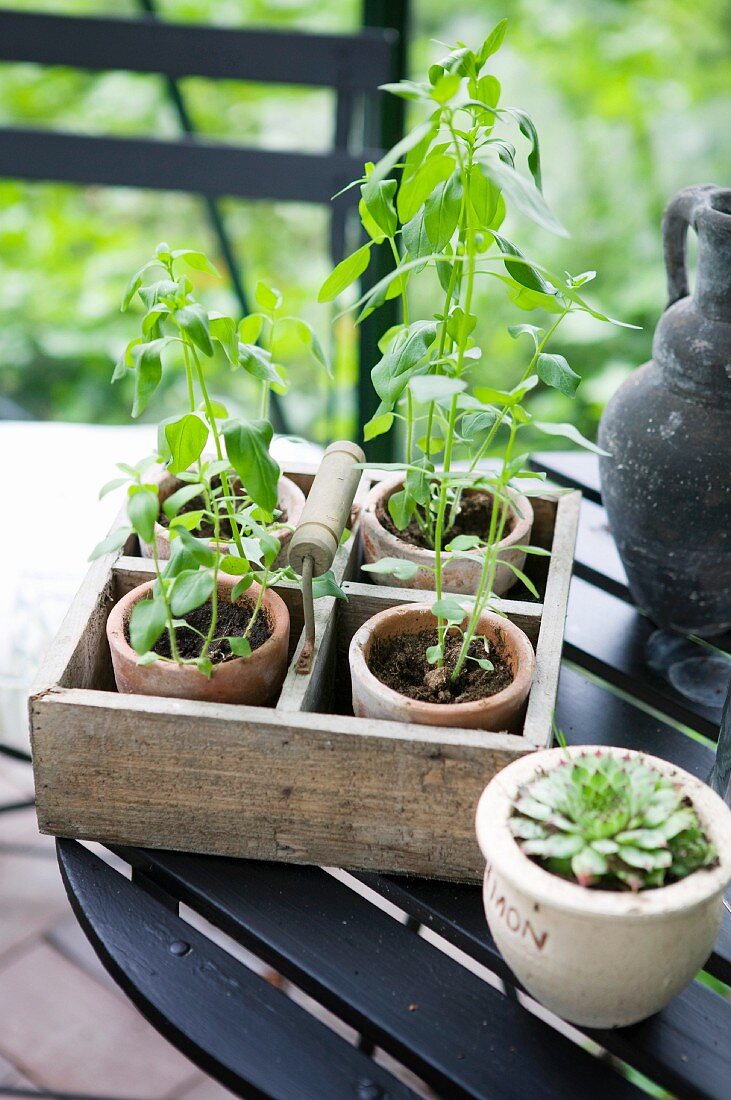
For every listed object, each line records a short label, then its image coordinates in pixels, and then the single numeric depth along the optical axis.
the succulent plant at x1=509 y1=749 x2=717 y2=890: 0.70
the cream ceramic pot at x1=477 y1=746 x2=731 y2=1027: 0.68
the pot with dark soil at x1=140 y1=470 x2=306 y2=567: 0.99
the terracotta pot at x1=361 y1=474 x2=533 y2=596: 0.98
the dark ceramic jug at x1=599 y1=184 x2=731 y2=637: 0.97
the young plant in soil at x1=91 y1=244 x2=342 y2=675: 0.81
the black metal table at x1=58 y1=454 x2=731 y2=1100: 0.76
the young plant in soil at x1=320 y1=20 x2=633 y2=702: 0.74
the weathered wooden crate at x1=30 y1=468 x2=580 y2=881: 0.83
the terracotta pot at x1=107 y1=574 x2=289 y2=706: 0.86
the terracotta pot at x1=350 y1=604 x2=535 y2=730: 0.83
